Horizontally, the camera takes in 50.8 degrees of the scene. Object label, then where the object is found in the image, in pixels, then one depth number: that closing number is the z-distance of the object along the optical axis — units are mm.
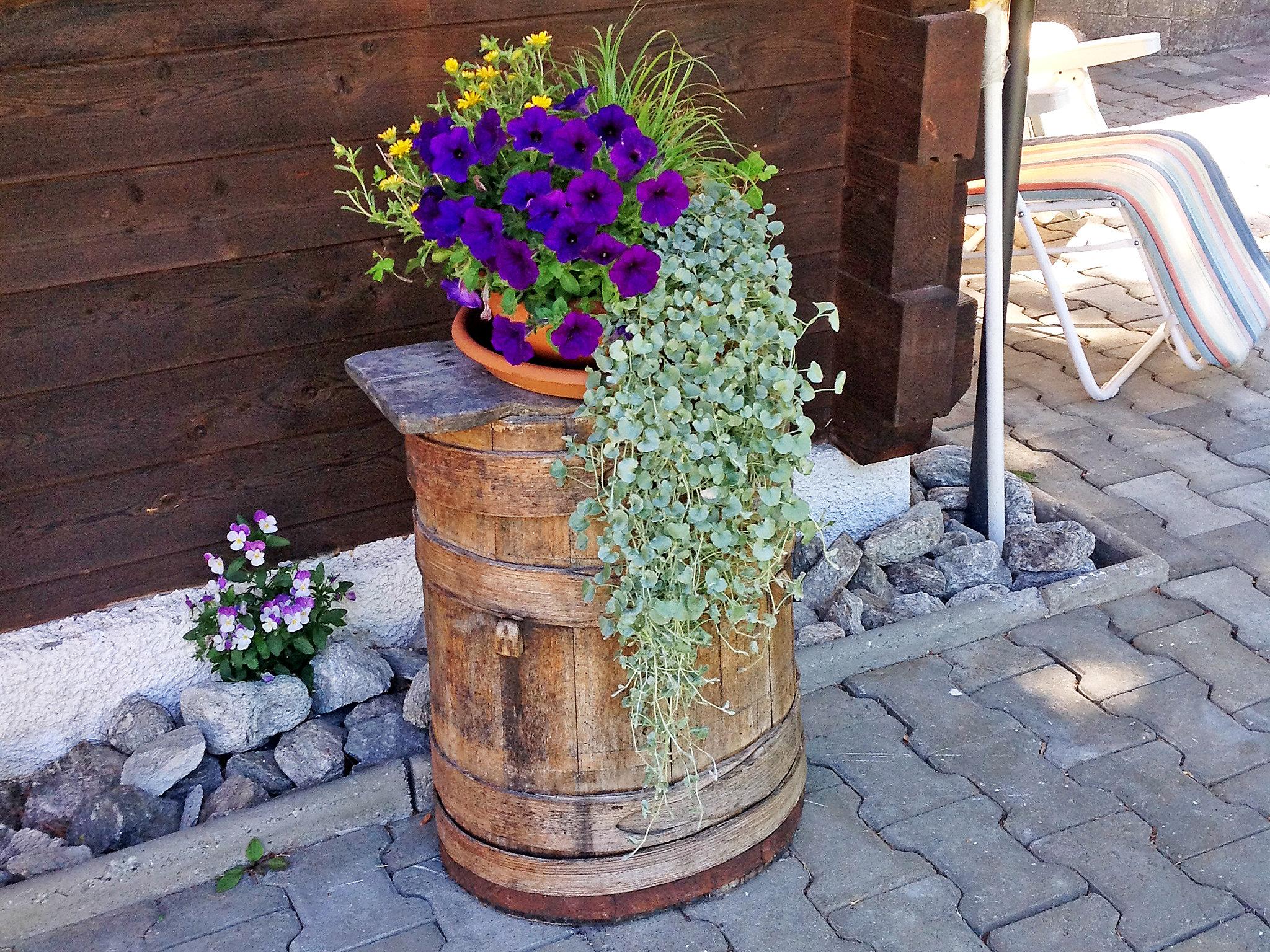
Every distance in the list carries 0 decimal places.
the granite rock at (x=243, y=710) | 2744
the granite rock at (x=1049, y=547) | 3316
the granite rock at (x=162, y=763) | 2654
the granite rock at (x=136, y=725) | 2791
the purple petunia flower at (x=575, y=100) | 2121
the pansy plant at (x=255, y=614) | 2771
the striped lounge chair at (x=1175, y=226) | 4020
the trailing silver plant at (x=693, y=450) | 2020
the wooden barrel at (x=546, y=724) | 2145
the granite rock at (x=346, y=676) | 2861
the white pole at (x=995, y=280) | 2965
